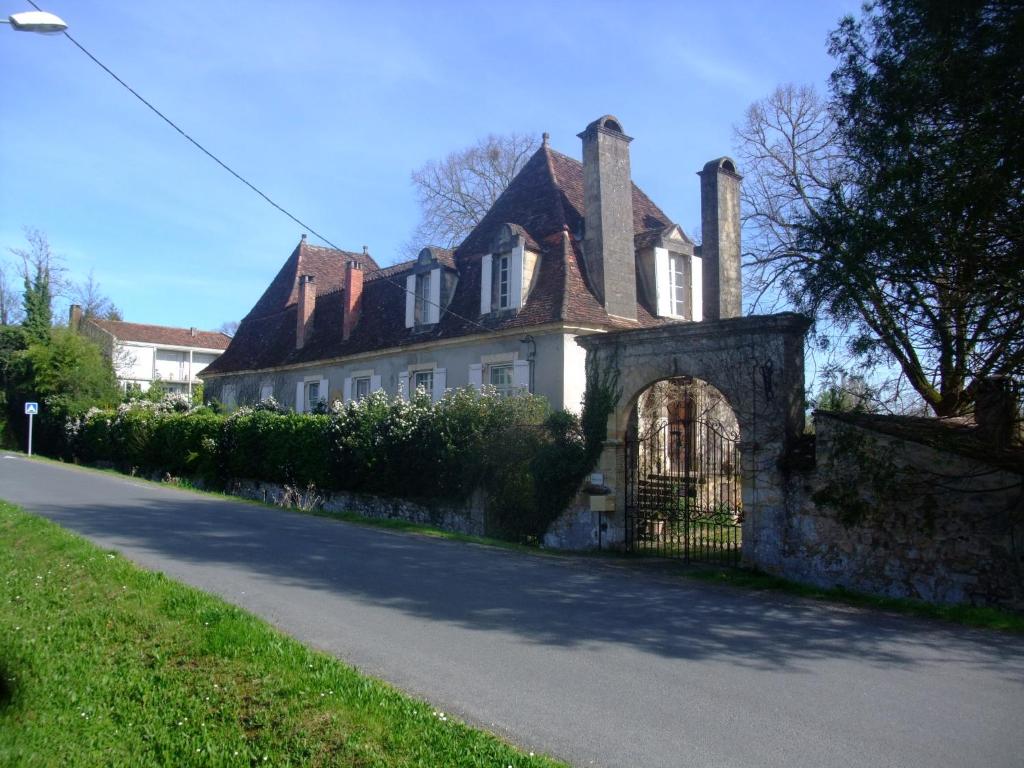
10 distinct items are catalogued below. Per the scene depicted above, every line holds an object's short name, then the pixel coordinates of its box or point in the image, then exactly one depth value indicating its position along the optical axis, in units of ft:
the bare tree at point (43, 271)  161.79
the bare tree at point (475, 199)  126.62
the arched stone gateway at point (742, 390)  38.96
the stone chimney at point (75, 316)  180.45
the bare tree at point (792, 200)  37.50
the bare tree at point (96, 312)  191.05
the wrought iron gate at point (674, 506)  43.34
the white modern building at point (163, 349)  190.60
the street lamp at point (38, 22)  30.04
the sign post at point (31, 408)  124.67
